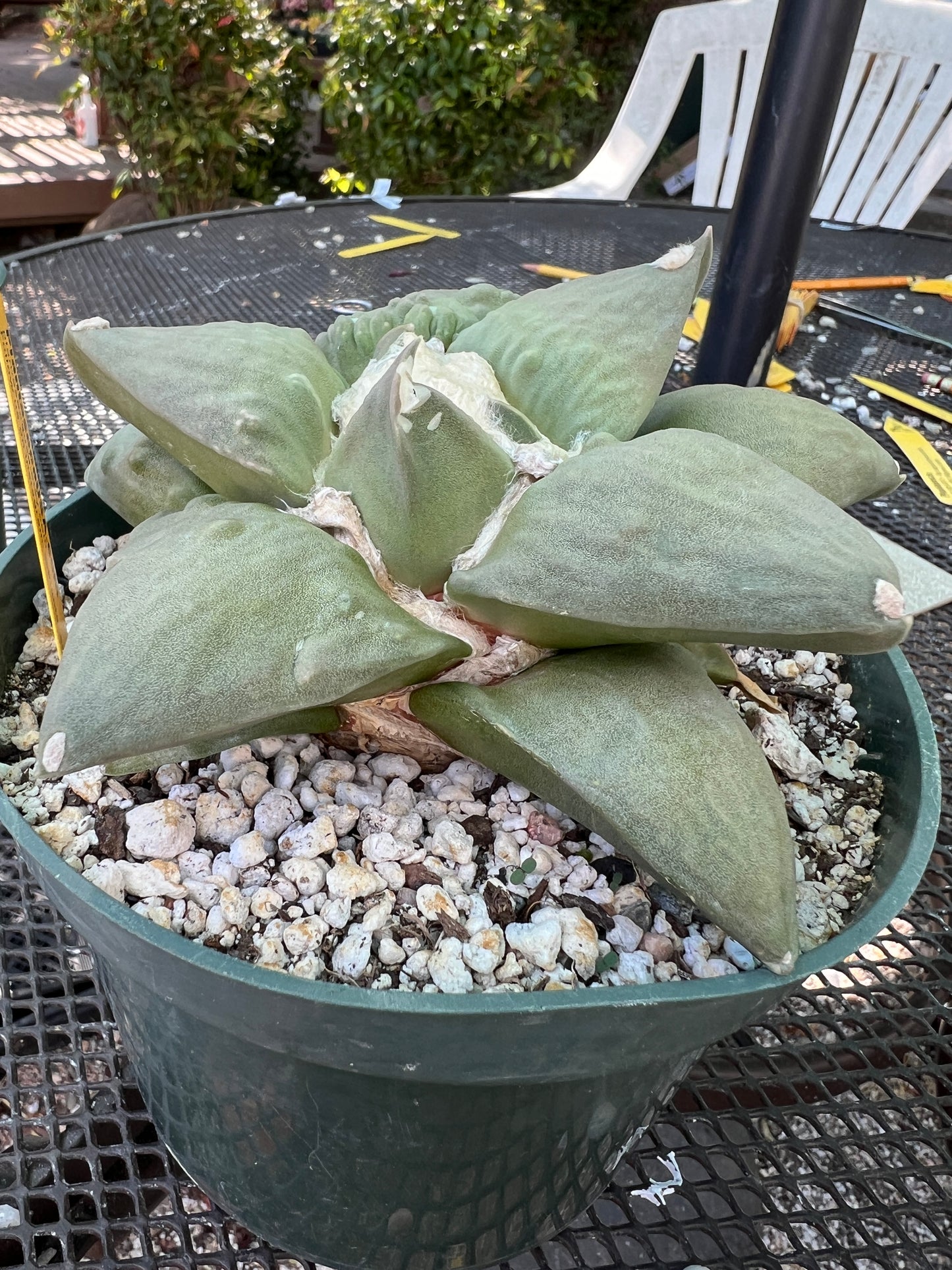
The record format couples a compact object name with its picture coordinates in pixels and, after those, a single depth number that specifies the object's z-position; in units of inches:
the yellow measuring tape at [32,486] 14.7
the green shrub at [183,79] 82.4
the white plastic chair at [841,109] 65.5
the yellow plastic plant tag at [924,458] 35.1
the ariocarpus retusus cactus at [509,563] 11.3
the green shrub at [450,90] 82.7
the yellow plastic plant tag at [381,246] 48.9
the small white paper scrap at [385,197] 56.1
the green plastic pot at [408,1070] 11.1
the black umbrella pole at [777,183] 25.1
